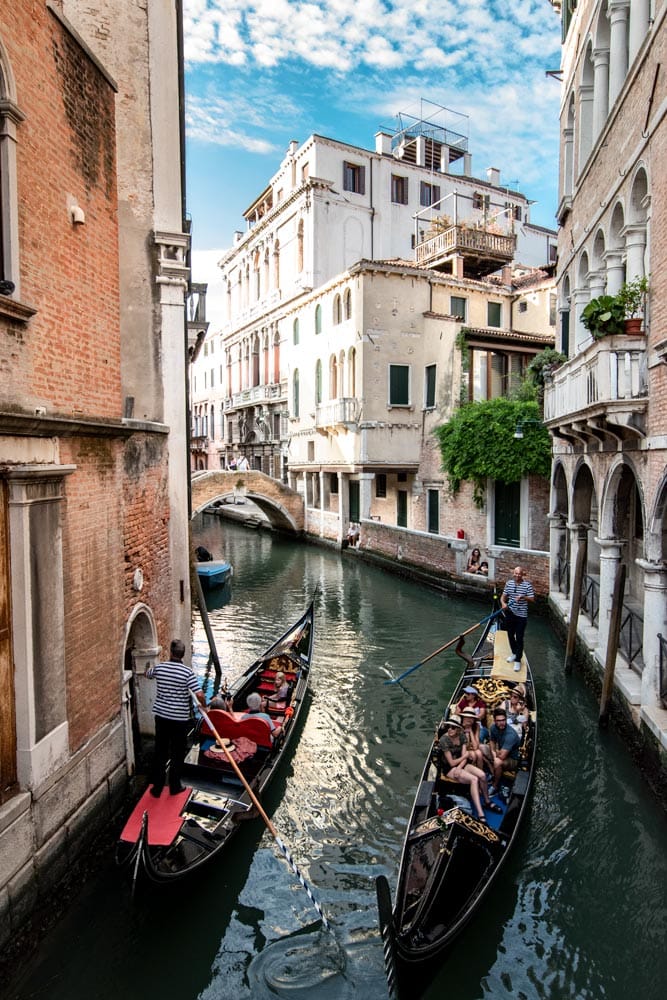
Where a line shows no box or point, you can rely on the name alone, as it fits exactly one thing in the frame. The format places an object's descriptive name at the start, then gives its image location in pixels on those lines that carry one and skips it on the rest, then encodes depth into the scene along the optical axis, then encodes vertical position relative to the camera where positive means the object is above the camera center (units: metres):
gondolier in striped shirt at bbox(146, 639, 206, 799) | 5.17 -1.93
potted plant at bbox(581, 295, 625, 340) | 6.67 +1.37
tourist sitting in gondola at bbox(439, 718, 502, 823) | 5.28 -2.44
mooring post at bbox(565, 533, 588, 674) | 9.34 -1.99
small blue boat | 15.45 -2.54
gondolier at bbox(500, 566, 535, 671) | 8.81 -1.96
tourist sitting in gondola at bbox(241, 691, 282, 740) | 6.49 -2.53
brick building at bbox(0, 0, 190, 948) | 4.11 +0.35
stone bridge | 20.81 -1.04
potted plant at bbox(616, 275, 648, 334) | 6.70 +1.53
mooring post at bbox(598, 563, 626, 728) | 7.18 -1.90
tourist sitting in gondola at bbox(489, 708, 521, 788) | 5.77 -2.45
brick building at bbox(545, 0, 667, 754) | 6.32 +1.12
